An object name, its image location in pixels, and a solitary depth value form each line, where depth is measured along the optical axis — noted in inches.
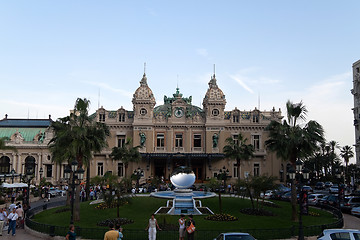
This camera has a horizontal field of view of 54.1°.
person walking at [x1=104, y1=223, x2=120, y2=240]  538.0
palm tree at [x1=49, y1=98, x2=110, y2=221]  1051.3
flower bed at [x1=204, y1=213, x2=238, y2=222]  1035.8
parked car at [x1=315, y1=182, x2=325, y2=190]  2472.9
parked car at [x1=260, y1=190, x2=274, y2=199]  1716.7
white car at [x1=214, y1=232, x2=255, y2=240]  609.6
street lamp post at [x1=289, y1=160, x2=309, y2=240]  734.5
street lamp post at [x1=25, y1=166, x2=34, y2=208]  1231.5
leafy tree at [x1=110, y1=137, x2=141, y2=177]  1841.8
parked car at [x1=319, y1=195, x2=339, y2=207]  1369.3
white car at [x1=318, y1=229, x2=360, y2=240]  641.8
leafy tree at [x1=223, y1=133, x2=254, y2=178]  1920.5
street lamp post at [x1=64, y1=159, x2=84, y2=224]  848.8
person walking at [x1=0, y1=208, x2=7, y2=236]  879.7
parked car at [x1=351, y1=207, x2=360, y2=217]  1174.6
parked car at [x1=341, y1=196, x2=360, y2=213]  1274.6
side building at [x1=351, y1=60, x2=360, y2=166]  2516.0
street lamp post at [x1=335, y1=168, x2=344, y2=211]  1156.1
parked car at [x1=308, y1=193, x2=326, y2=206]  1476.4
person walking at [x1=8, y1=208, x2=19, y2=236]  857.4
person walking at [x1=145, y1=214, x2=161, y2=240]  705.0
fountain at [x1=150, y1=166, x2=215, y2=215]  1262.3
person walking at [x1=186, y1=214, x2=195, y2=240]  708.0
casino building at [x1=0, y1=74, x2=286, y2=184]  2501.2
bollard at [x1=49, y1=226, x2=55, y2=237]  822.5
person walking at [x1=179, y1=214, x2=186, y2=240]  728.3
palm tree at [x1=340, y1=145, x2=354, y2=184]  3095.5
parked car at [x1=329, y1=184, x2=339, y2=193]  1931.2
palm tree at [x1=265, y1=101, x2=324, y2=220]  1064.8
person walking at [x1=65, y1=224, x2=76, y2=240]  592.4
